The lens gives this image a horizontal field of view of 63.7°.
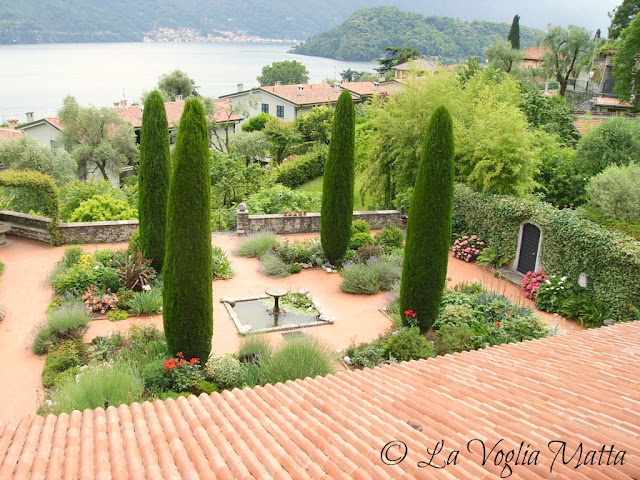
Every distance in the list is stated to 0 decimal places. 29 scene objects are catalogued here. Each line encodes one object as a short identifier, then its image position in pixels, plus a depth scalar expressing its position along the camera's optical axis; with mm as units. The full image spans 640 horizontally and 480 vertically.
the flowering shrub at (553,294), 14750
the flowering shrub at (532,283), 15617
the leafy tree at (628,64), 39209
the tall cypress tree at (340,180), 16469
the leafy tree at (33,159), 31078
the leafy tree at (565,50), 45938
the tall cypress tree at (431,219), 12070
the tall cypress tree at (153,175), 14938
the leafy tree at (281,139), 40688
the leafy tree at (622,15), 48344
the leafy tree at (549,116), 32531
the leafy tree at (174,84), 51156
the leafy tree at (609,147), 22750
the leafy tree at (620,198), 16016
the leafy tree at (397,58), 75438
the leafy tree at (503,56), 46438
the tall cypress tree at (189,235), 10125
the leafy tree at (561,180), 22500
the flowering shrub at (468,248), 18656
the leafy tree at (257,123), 48719
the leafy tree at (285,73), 93250
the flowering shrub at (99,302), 13616
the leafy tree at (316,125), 42562
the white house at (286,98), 53219
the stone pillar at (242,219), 19906
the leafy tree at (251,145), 39500
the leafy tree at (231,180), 25641
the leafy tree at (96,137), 36156
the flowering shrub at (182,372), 9969
